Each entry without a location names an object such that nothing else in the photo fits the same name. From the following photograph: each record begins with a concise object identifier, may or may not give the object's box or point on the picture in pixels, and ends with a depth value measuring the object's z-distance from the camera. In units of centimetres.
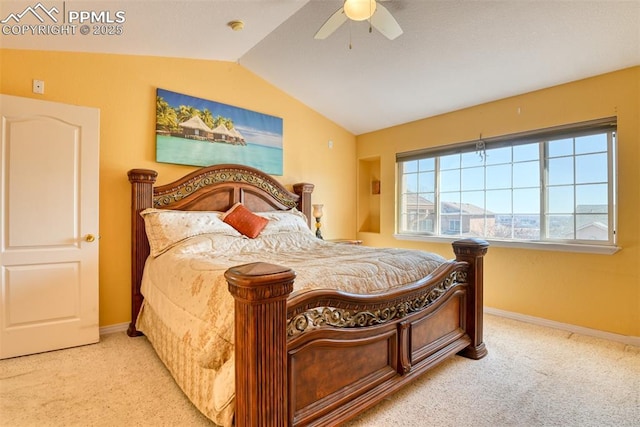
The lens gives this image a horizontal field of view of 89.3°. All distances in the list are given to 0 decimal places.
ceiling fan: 203
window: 305
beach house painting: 333
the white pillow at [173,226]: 282
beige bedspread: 152
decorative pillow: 322
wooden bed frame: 128
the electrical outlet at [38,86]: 270
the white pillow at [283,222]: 343
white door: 247
